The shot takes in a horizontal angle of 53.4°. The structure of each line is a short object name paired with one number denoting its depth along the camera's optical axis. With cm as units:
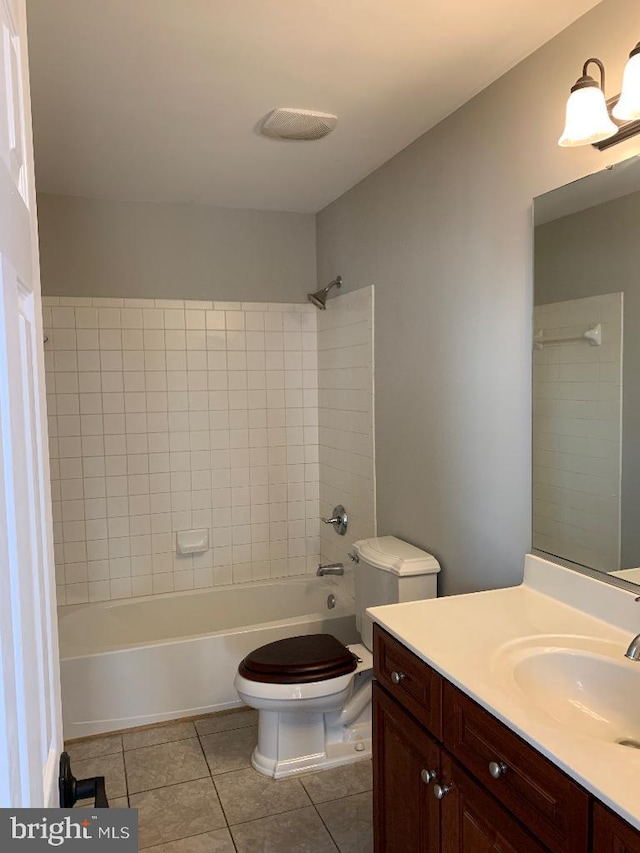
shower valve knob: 335
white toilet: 240
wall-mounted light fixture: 142
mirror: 160
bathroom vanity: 104
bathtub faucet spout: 331
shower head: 333
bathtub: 282
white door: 53
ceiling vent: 227
